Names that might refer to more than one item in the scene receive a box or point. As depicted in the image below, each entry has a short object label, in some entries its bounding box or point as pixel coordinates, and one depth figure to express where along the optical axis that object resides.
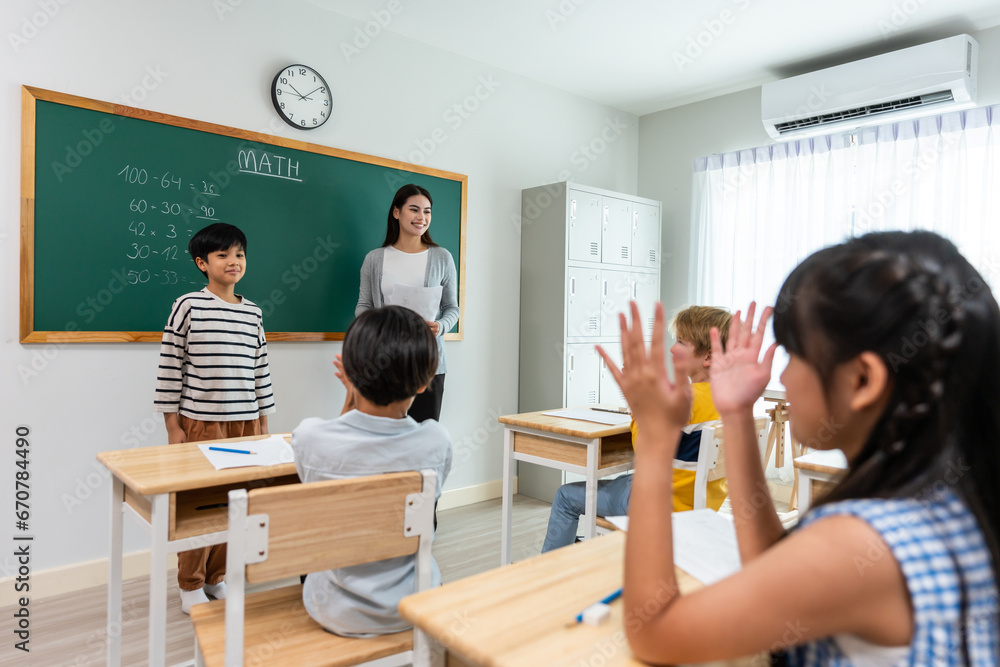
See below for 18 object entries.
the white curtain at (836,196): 3.55
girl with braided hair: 0.58
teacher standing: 3.41
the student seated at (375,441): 1.35
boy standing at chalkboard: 2.50
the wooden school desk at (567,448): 2.38
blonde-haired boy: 2.23
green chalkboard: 2.56
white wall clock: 3.19
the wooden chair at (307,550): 1.12
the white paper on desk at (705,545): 0.98
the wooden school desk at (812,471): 1.83
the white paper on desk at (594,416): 2.63
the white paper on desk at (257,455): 1.74
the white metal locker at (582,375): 4.20
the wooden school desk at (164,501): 1.54
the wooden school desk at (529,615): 0.72
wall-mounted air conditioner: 3.44
